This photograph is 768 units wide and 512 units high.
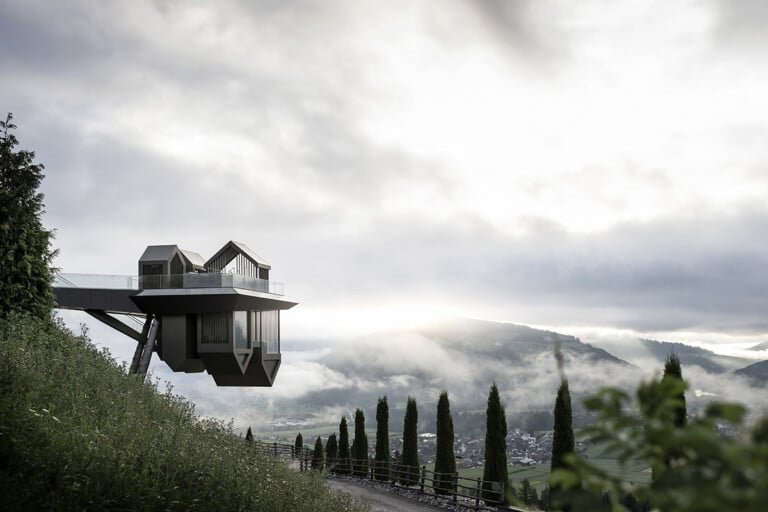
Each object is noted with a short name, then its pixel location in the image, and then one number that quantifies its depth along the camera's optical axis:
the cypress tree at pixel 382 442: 31.86
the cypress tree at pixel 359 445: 34.44
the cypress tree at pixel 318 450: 38.06
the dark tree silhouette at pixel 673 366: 17.69
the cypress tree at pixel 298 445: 40.82
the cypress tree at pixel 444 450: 25.38
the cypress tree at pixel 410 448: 28.38
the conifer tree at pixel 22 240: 20.30
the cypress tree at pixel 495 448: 22.52
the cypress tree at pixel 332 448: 38.12
